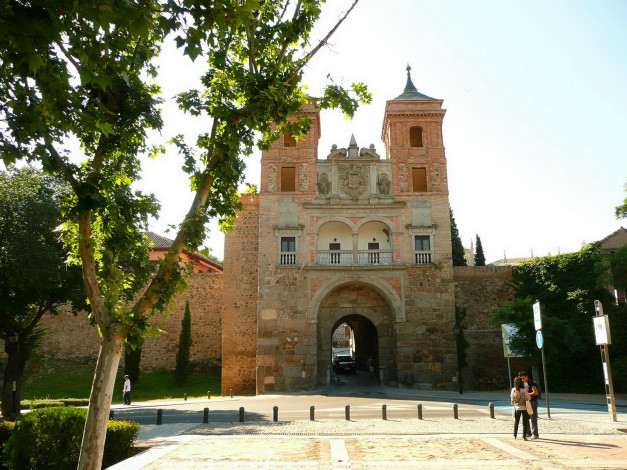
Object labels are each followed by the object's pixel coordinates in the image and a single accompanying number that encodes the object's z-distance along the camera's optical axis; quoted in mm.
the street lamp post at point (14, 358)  15972
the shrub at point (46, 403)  16184
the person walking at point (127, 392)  21297
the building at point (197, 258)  43522
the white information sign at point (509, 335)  21031
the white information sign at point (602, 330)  13687
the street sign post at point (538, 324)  13945
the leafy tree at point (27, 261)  17531
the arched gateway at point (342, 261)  24703
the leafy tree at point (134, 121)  4855
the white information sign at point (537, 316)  14030
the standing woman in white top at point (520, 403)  10531
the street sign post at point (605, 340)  13377
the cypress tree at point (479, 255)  33344
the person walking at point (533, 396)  10570
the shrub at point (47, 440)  8539
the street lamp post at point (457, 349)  22847
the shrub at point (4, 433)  10414
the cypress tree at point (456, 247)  32562
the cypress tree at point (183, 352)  27719
